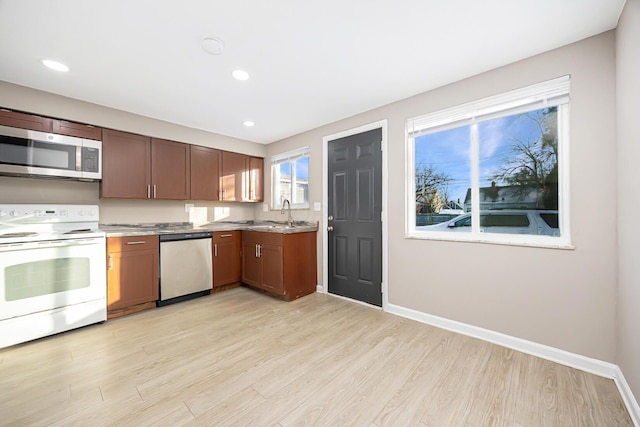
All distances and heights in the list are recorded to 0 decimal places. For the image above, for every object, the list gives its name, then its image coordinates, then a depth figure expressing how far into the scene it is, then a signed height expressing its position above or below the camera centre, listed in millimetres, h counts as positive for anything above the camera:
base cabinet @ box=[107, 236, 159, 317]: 2756 -667
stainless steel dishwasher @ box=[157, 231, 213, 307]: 3131 -676
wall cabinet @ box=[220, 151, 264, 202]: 4090 +608
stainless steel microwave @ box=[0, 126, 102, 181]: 2395 +608
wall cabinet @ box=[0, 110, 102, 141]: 2424 +923
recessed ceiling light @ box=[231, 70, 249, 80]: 2289 +1273
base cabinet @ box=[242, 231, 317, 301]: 3309 -669
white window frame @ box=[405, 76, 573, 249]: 1957 +721
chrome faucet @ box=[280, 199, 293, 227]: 4029 +81
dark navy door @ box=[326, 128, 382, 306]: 3082 -31
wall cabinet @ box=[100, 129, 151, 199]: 2979 +600
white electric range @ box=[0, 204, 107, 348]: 2178 -535
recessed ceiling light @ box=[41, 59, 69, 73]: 2105 +1266
